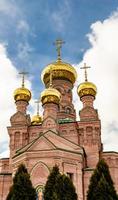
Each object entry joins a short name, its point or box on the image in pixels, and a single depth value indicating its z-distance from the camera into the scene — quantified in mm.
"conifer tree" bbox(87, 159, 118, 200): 15289
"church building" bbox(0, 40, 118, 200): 22719
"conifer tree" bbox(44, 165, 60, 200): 15491
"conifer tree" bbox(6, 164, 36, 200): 15734
